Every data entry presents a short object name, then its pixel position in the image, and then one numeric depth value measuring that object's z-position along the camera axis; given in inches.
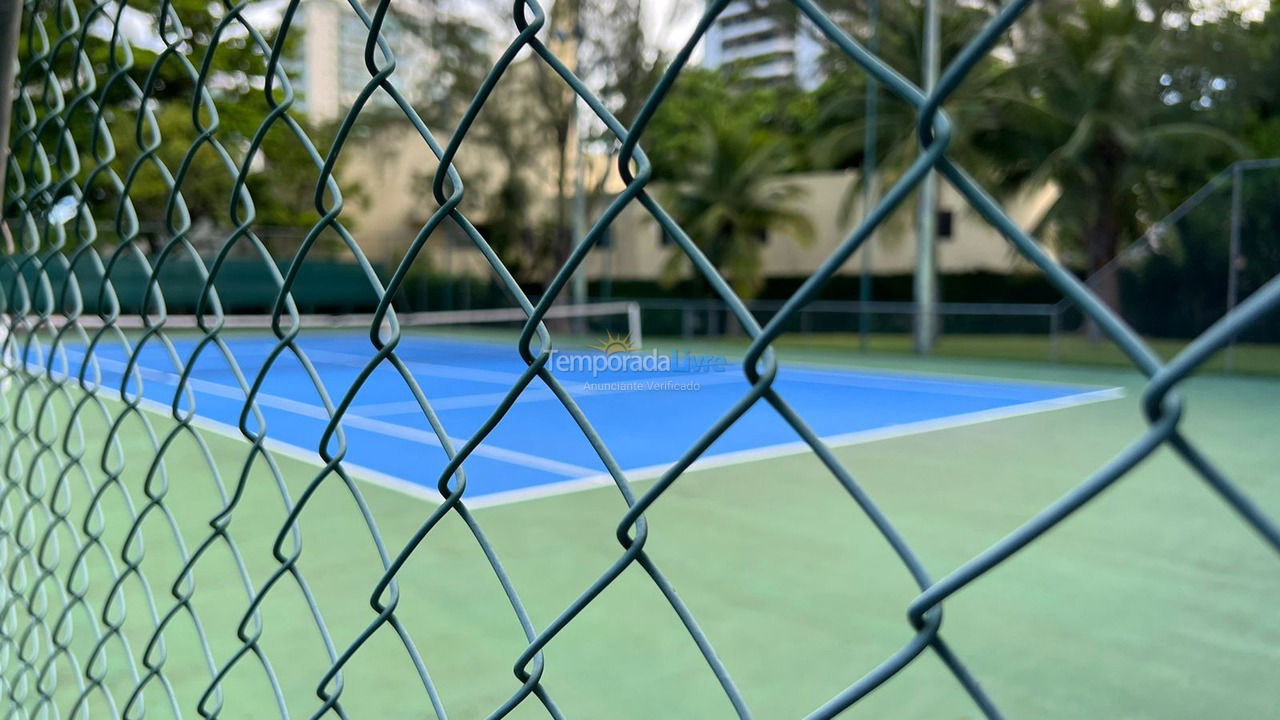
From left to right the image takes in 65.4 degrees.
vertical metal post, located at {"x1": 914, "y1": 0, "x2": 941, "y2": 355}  628.7
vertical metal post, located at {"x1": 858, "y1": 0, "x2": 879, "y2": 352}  651.5
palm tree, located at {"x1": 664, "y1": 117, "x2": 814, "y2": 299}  840.3
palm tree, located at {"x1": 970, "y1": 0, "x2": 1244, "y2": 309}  655.1
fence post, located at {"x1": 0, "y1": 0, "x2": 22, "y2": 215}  56.1
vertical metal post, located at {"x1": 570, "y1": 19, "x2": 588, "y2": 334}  804.6
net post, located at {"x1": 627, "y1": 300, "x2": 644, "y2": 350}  642.2
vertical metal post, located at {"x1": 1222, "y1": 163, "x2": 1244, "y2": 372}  471.5
